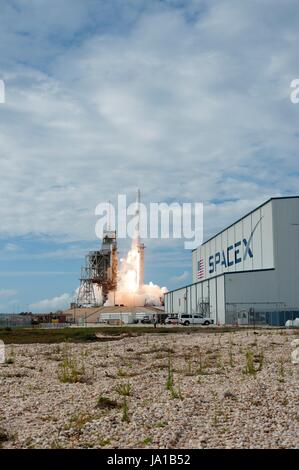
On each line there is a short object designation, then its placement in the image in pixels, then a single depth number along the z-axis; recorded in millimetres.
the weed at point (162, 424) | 12586
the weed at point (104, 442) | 11391
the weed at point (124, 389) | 16225
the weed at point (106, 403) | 14812
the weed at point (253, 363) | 20100
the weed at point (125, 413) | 13166
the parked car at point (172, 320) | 79875
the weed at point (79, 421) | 12727
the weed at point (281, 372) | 18328
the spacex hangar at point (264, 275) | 63188
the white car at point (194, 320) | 73062
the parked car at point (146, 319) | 88569
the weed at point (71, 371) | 19866
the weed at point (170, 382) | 17098
